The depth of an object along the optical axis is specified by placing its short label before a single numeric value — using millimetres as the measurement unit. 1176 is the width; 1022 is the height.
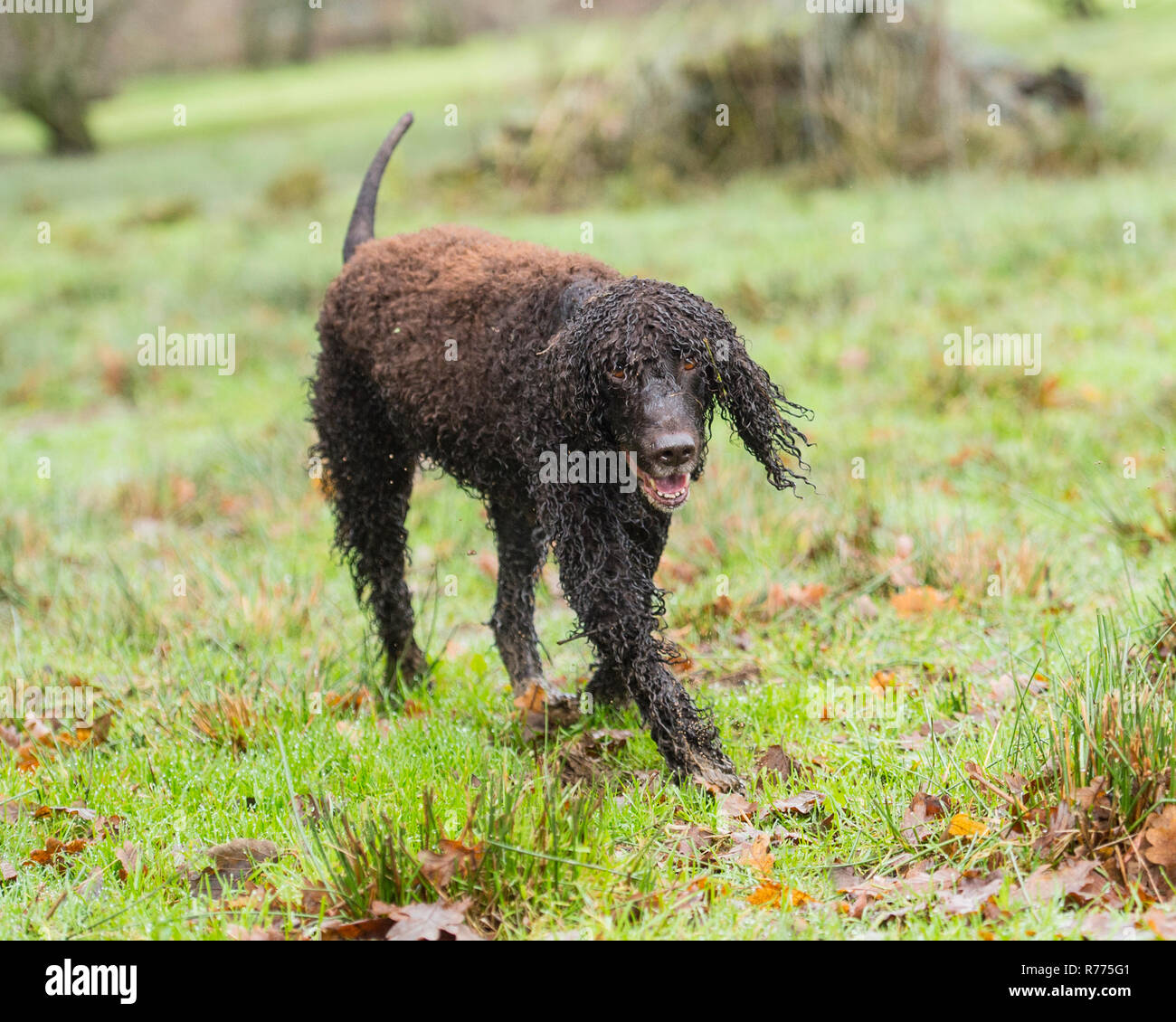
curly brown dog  3506
